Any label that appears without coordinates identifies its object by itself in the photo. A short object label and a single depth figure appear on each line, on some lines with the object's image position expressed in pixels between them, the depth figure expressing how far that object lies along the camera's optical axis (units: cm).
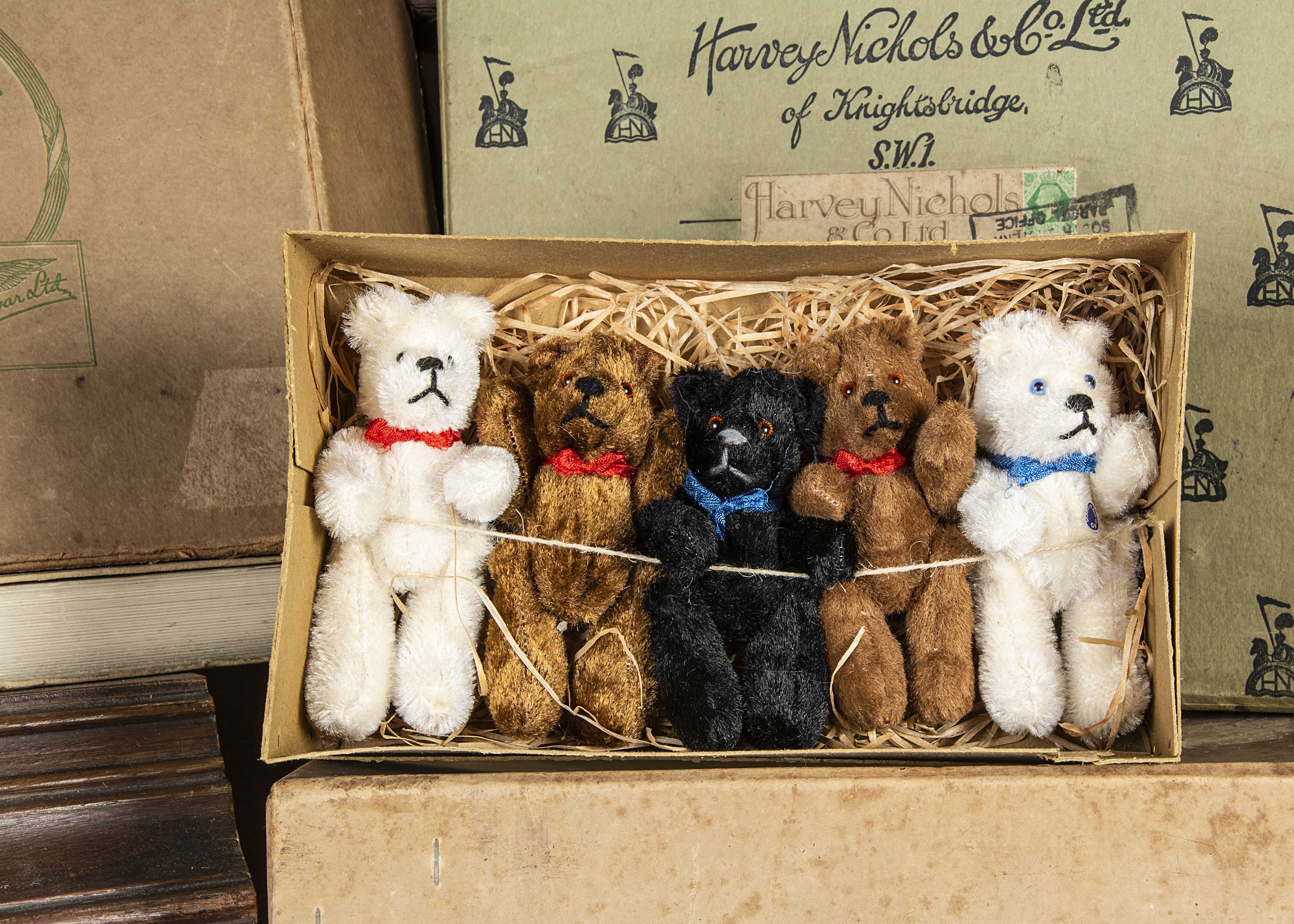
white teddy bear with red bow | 59
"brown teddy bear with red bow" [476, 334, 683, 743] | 59
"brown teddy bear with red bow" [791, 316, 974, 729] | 59
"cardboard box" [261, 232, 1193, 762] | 56
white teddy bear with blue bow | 58
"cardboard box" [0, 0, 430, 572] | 62
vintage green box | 64
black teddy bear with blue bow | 58
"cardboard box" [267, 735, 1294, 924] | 54
